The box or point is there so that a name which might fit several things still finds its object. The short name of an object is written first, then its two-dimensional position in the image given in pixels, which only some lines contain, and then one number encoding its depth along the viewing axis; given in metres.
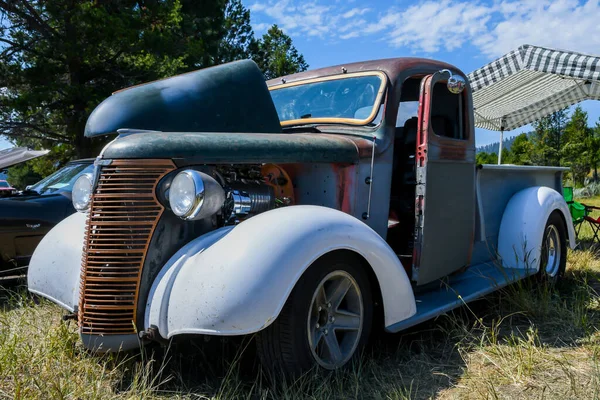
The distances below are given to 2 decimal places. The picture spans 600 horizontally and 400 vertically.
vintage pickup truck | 2.29
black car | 4.98
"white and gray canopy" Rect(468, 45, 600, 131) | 8.02
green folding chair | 6.93
